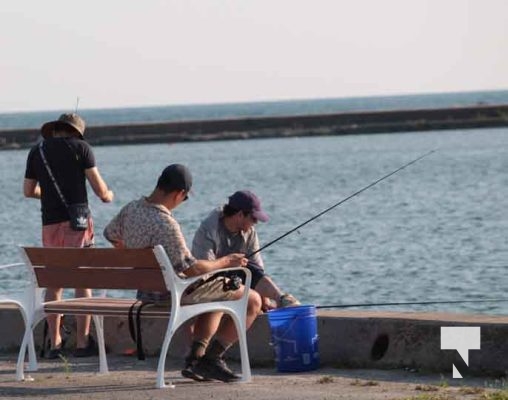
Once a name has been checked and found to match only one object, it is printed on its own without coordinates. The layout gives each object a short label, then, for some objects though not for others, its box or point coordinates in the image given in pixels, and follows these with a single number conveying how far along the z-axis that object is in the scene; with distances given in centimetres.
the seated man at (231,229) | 1731
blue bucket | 1733
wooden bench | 1625
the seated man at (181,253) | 1644
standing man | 1872
